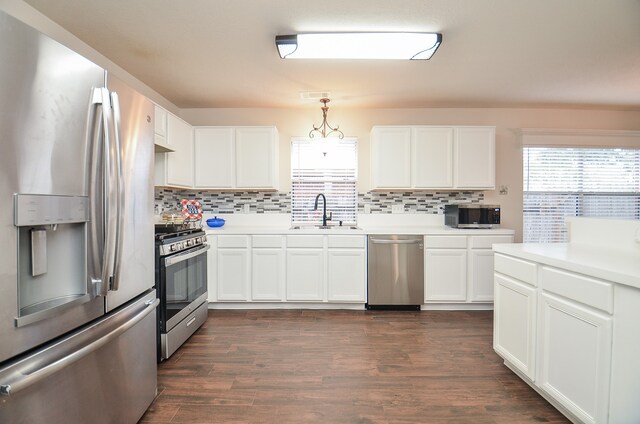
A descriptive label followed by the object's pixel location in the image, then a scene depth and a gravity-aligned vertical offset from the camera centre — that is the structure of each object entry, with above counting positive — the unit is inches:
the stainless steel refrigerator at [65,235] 36.6 -4.6
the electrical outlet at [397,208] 155.4 -1.5
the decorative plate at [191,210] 115.2 -2.1
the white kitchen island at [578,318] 50.9 -23.2
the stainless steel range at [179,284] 88.2 -26.5
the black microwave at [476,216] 137.6 -5.0
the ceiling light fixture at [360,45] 86.1 +48.3
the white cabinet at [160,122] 113.5 +32.4
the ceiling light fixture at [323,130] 153.4 +39.0
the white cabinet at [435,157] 141.5 +22.9
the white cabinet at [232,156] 143.0 +23.6
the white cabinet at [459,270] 132.7 -29.0
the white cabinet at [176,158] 125.3 +20.6
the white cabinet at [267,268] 133.0 -28.2
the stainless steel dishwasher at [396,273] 131.8 -30.1
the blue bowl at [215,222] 145.1 -8.4
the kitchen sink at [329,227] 141.8 -10.9
